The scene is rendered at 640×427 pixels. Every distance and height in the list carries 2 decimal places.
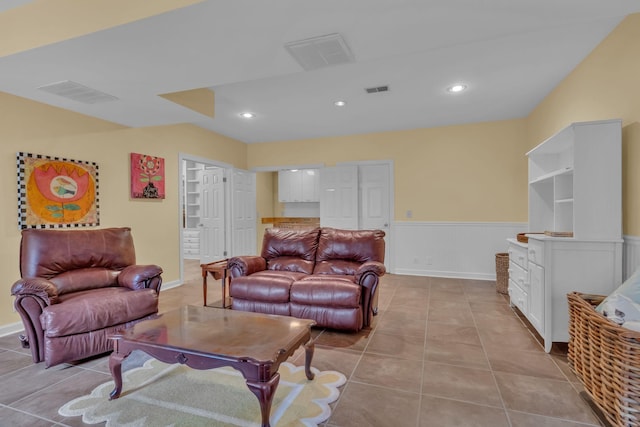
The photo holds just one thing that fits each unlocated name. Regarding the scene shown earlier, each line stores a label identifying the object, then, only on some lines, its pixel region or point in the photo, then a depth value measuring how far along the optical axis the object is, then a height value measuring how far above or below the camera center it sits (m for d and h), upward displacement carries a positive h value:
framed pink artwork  4.03 +0.45
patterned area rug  1.63 -1.11
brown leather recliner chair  2.20 -0.68
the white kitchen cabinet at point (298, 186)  7.18 +0.57
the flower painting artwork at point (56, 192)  2.96 +0.18
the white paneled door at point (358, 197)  5.48 +0.24
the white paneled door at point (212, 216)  5.92 -0.13
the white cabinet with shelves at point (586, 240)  2.28 -0.22
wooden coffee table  1.49 -0.75
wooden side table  3.48 -0.72
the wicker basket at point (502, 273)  4.07 -0.85
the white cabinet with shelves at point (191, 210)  7.29 -0.01
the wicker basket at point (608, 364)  1.44 -0.80
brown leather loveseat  2.78 -0.68
